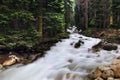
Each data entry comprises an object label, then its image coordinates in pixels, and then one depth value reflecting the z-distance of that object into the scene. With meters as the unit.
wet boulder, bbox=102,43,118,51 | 6.24
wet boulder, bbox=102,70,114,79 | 3.68
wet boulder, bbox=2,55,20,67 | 5.03
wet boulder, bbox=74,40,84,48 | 6.86
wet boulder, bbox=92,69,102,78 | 3.78
